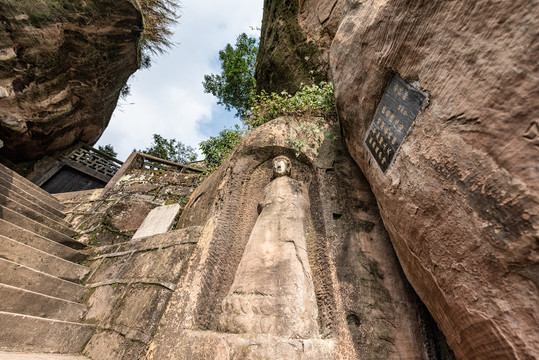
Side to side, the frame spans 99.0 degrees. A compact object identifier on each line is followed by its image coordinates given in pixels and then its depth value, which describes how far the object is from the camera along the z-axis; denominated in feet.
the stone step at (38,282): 8.18
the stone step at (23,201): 12.81
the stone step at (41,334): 6.68
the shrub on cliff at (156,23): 27.78
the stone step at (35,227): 10.94
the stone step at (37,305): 7.41
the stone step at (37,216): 12.12
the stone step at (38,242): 10.04
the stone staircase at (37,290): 6.97
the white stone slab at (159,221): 14.08
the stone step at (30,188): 14.94
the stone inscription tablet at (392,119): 5.96
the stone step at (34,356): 6.00
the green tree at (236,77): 37.40
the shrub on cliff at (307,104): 12.26
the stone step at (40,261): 9.03
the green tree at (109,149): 48.80
